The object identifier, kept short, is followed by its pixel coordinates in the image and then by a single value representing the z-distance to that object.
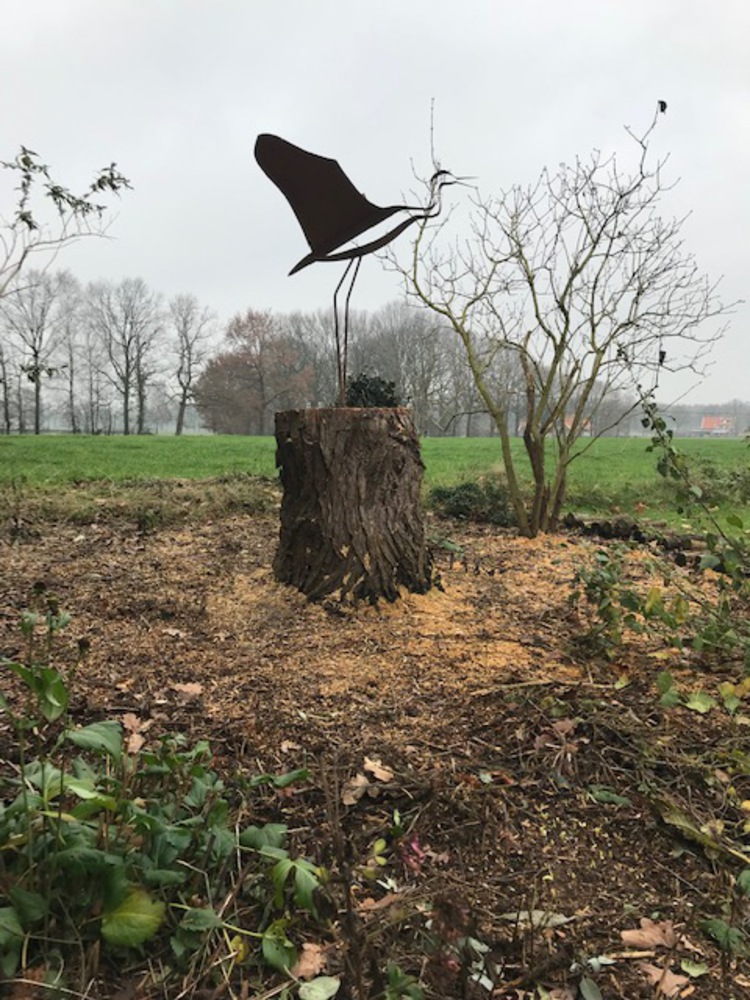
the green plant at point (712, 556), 2.30
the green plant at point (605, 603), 2.69
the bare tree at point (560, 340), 5.37
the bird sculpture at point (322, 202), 3.11
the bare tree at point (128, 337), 44.34
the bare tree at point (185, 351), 42.94
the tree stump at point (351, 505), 3.33
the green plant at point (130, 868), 1.12
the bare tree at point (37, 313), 37.56
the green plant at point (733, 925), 1.22
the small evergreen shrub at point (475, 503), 6.60
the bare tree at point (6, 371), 35.72
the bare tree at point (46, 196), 9.12
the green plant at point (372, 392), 5.50
